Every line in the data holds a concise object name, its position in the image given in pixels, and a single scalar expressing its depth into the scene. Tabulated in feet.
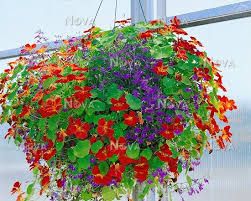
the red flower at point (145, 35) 4.53
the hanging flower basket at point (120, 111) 4.12
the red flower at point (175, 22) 5.09
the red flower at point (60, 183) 4.62
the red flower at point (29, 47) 5.57
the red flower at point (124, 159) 3.98
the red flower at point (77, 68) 4.44
